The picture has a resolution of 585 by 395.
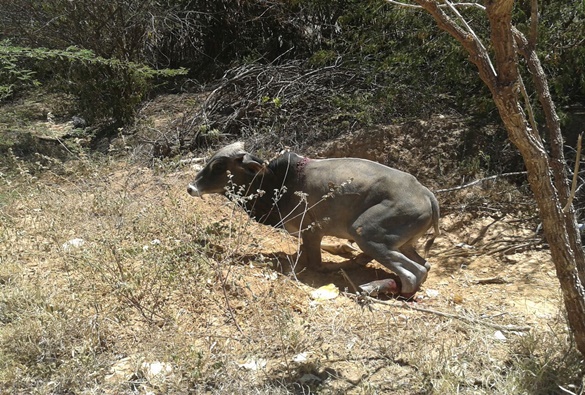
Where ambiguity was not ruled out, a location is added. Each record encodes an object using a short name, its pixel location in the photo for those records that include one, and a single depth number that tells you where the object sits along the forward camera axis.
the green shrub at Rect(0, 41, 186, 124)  8.97
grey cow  5.09
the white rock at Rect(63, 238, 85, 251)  4.86
